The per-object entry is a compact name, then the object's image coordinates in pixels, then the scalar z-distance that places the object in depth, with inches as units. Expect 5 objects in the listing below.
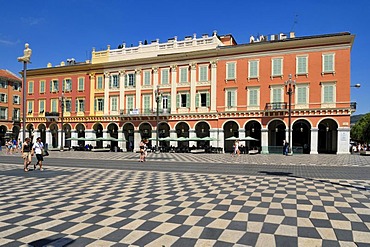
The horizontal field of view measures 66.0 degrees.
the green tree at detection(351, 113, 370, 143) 2239.7
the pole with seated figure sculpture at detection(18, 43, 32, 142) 647.2
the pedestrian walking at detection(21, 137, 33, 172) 541.3
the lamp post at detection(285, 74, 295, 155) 1156.4
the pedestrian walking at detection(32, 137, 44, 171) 557.9
